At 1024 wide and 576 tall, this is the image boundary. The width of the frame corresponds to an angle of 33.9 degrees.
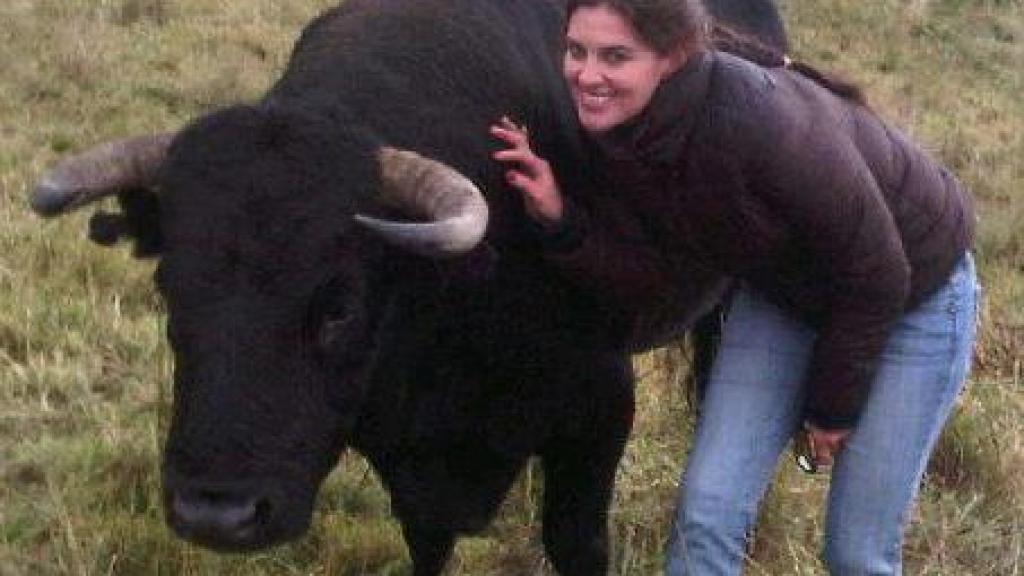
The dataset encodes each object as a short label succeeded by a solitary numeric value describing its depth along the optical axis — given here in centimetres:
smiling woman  375
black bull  372
